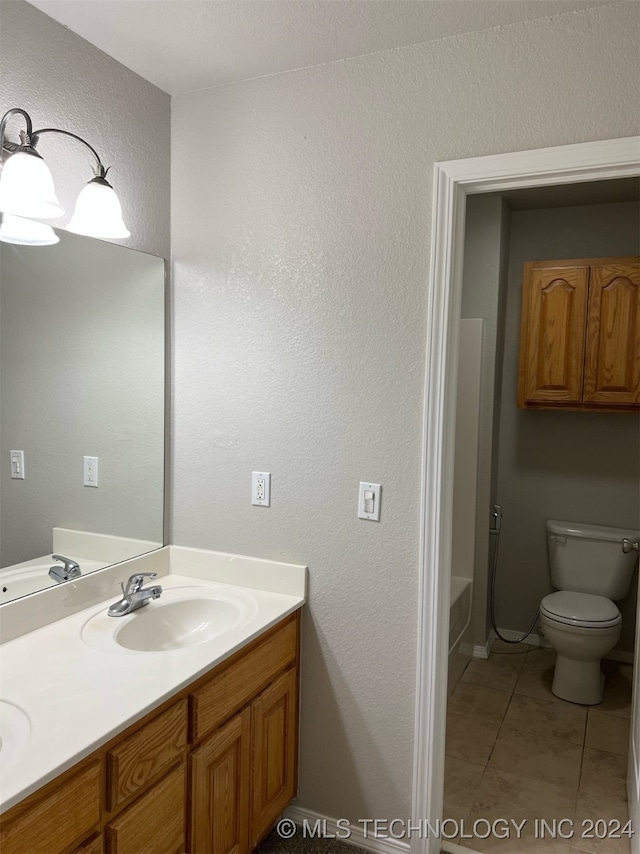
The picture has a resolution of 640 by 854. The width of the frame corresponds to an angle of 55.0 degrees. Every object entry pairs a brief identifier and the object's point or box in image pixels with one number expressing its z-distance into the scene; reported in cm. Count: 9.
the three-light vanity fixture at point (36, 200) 152
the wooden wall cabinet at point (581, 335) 307
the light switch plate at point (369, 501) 195
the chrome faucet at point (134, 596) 186
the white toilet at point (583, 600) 292
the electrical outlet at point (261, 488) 212
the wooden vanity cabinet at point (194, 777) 119
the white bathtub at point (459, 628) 302
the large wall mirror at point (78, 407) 170
